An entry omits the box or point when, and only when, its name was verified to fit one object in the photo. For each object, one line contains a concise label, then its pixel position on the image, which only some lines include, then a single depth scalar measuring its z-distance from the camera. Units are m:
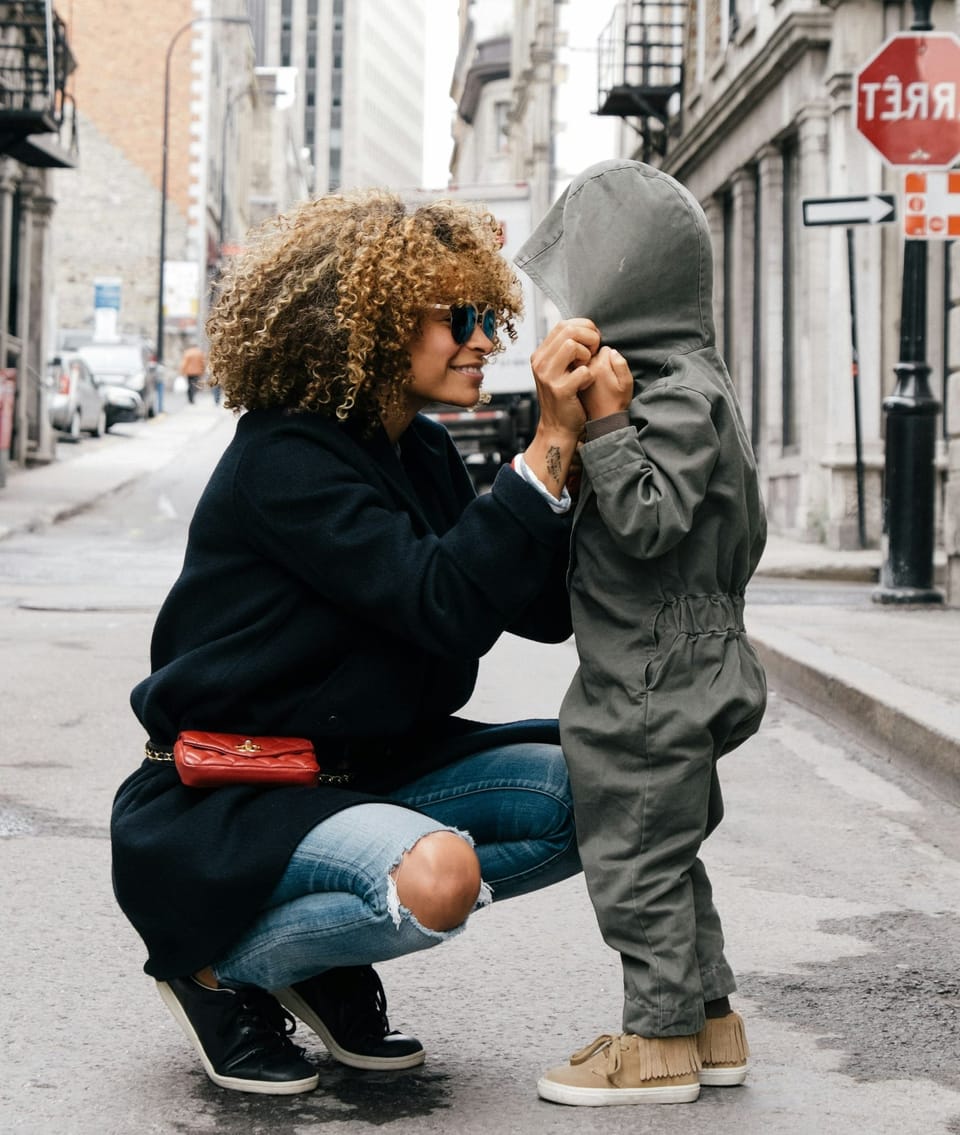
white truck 24.22
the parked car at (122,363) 38.53
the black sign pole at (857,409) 16.62
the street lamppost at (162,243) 48.03
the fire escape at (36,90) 20.33
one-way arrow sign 11.15
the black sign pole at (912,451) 11.35
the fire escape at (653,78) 26.49
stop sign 10.20
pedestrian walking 47.47
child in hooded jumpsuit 2.86
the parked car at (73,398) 29.73
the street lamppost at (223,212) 62.50
